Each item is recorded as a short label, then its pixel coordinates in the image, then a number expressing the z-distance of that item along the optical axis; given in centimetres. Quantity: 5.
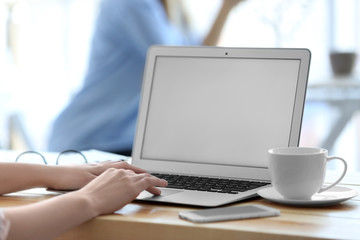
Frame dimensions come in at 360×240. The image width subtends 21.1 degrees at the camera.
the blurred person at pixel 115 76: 269
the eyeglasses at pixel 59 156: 186
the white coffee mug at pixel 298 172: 141
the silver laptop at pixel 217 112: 165
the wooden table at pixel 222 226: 128
